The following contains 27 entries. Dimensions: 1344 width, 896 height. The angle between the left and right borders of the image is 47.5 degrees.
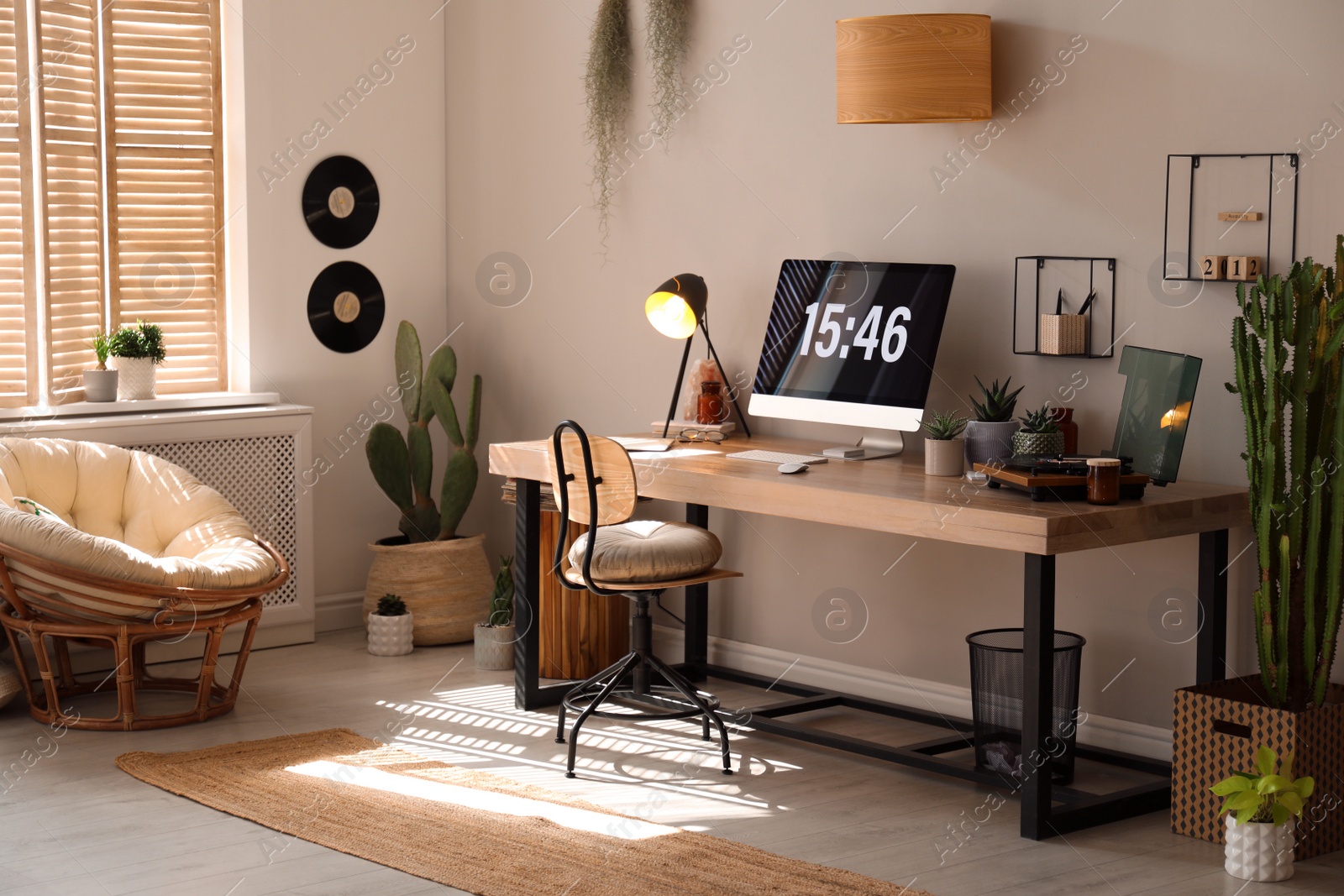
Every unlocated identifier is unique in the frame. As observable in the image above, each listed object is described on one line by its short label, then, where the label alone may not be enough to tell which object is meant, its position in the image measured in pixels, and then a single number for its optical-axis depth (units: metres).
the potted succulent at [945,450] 3.81
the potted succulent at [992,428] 3.79
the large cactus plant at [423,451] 5.36
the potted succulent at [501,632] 5.00
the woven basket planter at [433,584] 5.31
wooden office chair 3.78
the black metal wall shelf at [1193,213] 3.50
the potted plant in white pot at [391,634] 5.18
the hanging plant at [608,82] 5.02
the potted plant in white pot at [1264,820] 3.10
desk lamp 4.57
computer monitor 4.06
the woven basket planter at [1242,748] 3.25
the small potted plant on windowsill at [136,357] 5.01
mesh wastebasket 3.71
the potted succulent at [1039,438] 3.63
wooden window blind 4.85
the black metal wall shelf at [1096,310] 3.85
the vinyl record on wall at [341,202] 5.44
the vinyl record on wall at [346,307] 5.50
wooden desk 3.30
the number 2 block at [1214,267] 3.60
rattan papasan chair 4.05
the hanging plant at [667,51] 4.84
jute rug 3.09
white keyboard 4.10
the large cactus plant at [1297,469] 3.24
